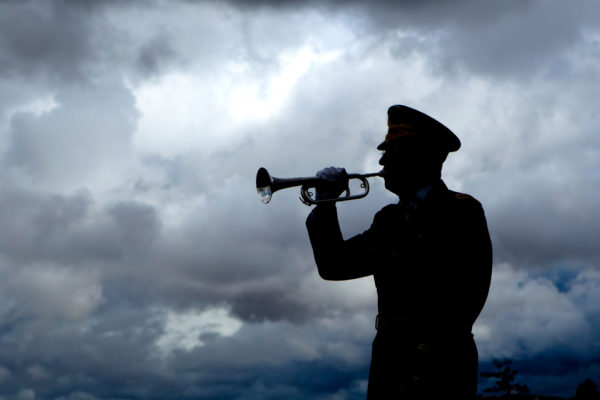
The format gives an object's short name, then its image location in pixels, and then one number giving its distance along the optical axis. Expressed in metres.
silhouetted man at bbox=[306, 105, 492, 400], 6.30
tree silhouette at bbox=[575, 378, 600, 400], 25.84
